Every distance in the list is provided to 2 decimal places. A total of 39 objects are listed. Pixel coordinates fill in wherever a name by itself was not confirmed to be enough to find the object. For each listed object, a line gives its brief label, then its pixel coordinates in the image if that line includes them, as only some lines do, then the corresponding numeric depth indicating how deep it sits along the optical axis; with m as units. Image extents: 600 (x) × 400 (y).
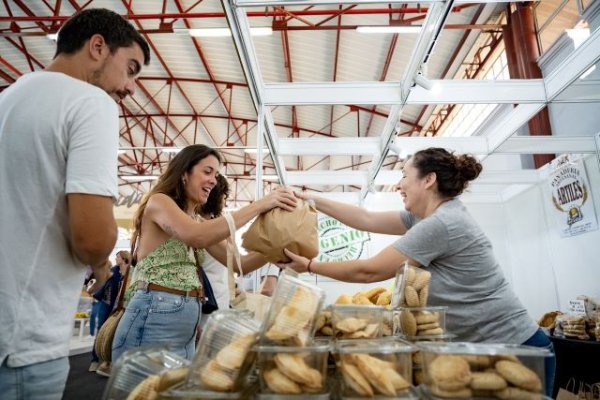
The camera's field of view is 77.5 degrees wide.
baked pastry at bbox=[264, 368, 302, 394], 0.71
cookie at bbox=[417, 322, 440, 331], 1.10
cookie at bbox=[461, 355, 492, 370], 0.74
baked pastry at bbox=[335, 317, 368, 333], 0.96
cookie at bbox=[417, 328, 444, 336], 1.09
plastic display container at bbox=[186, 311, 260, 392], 0.71
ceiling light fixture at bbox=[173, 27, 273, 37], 5.18
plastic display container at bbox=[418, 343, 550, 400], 0.71
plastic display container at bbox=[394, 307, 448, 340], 1.10
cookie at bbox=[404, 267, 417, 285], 1.17
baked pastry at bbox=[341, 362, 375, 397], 0.72
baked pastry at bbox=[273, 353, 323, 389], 0.72
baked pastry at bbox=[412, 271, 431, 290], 1.17
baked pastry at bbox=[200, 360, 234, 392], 0.71
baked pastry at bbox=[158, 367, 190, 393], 0.74
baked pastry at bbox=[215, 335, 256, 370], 0.73
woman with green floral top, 1.45
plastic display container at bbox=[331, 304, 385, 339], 0.96
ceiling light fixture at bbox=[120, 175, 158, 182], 10.52
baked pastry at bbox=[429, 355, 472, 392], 0.72
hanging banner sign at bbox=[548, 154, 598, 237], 3.91
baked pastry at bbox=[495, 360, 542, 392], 0.71
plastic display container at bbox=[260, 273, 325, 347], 0.78
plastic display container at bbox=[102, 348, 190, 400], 0.74
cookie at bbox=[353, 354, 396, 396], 0.72
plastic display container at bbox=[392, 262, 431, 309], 1.15
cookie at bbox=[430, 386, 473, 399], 0.72
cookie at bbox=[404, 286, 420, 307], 1.15
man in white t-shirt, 0.81
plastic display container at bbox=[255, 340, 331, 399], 0.71
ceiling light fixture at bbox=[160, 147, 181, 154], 8.59
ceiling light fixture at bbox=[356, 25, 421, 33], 4.84
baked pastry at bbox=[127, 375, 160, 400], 0.73
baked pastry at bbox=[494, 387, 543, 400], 0.70
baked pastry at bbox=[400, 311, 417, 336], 1.11
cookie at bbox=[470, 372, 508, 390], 0.71
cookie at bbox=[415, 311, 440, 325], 1.11
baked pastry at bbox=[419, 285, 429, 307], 1.16
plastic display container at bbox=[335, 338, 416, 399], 0.73
